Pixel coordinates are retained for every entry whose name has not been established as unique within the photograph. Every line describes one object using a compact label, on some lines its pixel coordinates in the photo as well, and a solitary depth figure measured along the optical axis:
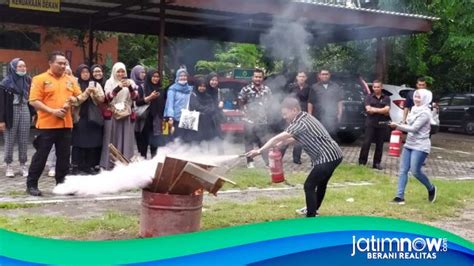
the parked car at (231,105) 11.78
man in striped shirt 5.85
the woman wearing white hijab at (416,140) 7.24
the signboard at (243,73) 14.45
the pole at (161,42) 12.81
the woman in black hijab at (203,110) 9.25
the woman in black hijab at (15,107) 7.96
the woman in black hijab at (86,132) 7.84
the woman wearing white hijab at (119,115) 8.02
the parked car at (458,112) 20.27
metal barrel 5.01
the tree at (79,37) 20.98
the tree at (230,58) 23.32
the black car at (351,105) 13.80
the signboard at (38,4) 12.23
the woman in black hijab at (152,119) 9.05
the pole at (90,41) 16.55
